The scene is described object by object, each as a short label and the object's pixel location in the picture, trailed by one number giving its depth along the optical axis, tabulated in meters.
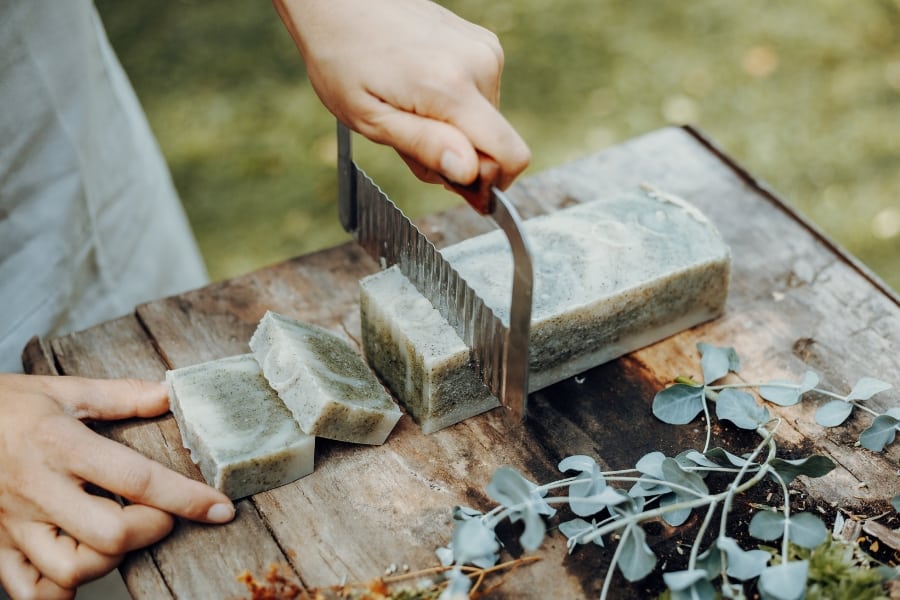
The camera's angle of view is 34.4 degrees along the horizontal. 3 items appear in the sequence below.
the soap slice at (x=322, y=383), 0.76
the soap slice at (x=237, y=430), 0.75
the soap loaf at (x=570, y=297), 0.78
